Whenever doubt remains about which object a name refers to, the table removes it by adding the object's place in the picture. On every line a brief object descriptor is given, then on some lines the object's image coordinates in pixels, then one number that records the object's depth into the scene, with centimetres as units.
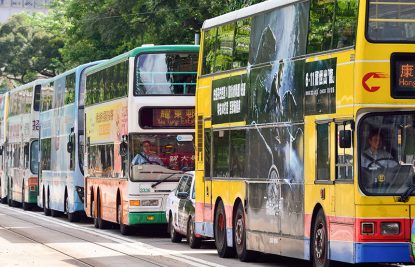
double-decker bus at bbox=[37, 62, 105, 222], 4041
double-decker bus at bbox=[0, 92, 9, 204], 5788
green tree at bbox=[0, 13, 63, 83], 10250
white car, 2706
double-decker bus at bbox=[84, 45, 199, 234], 3105
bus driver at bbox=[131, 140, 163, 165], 3111
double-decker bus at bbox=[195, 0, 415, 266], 1709
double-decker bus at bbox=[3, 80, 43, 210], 4962
